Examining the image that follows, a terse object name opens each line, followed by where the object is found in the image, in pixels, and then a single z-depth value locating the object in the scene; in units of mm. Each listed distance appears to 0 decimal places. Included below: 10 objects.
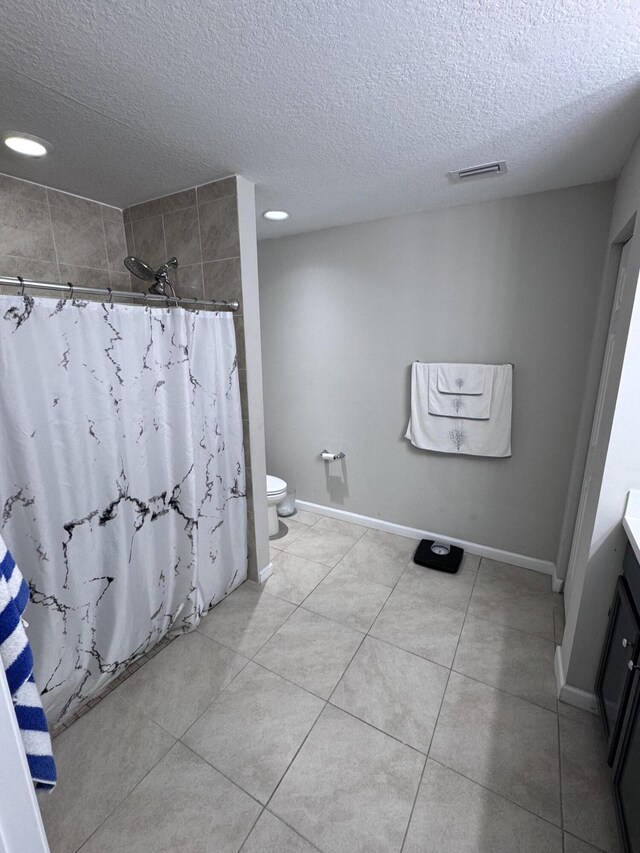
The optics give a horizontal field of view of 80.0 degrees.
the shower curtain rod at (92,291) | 1102
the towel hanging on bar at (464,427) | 2242
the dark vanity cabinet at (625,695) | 1032
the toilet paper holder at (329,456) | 2891
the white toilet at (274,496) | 2666
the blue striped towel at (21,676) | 575
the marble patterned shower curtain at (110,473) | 1254
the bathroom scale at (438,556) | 2404
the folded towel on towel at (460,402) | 2281
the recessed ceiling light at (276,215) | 2271
